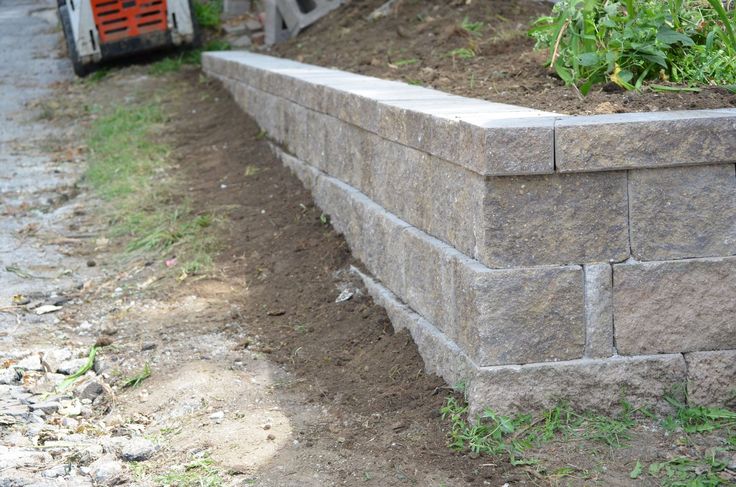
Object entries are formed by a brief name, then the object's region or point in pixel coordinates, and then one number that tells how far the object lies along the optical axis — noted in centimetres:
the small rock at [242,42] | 1127
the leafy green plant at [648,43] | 411
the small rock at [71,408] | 420
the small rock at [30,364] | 465
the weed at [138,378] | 449
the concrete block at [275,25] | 1064
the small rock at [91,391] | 439
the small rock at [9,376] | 448
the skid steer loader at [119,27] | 1035
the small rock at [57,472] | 355
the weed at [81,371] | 450
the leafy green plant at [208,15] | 1177
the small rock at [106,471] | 354
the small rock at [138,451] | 369
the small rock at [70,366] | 468
